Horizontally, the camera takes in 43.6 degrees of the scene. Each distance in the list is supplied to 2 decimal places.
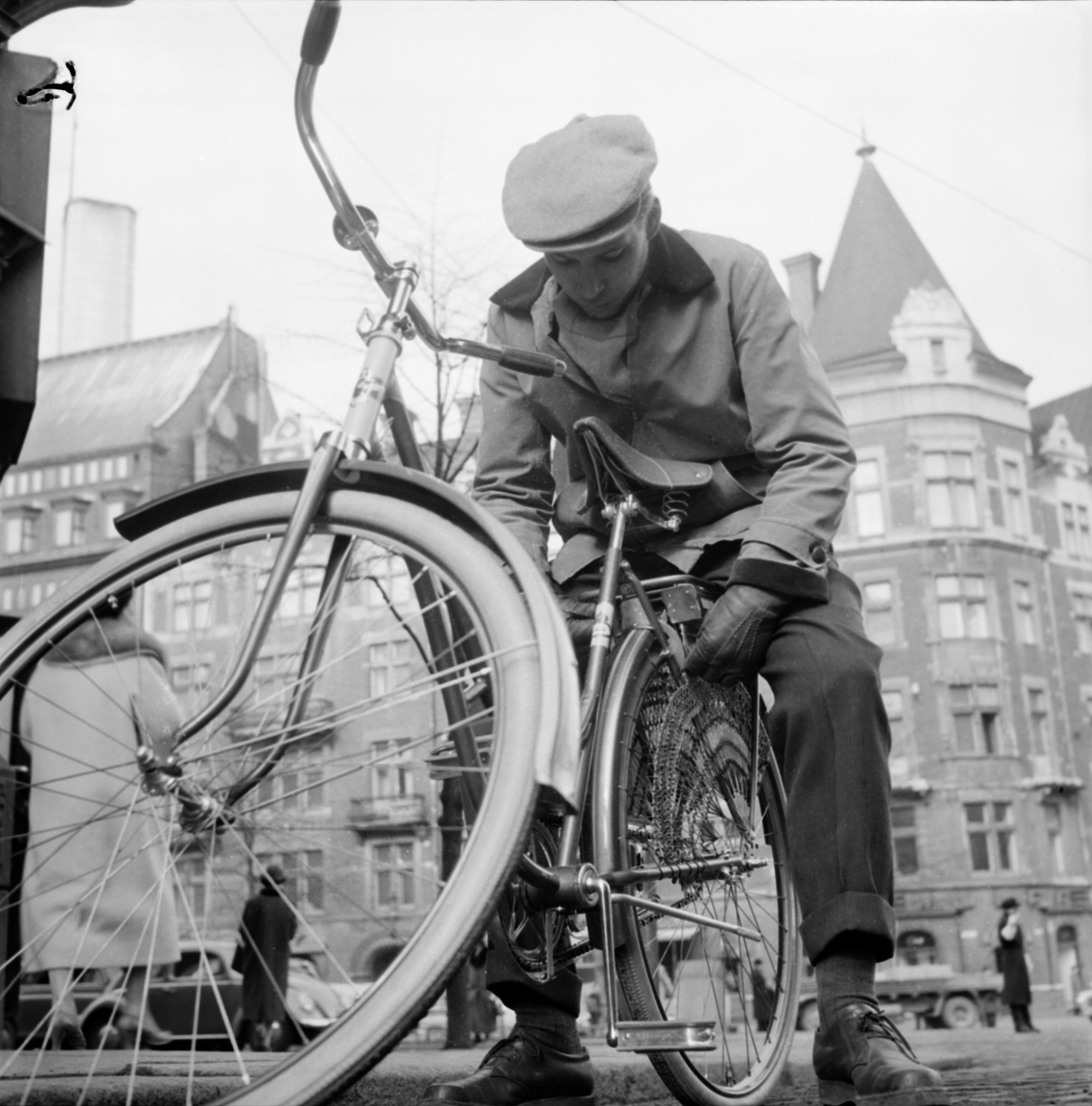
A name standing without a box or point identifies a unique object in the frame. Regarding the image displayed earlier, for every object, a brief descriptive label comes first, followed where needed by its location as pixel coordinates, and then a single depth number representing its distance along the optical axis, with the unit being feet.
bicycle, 3.89
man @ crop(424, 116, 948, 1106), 5.22
